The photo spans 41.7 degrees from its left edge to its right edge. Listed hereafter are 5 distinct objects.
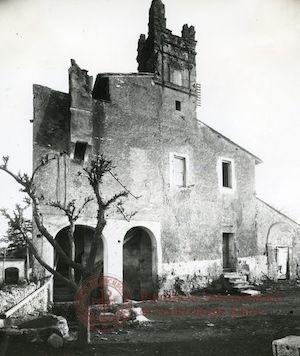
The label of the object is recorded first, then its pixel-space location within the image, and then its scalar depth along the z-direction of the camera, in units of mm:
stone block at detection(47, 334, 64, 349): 8203
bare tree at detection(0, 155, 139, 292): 8164
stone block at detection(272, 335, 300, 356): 5918
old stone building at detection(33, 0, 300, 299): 15703
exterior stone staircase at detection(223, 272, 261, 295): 18453
